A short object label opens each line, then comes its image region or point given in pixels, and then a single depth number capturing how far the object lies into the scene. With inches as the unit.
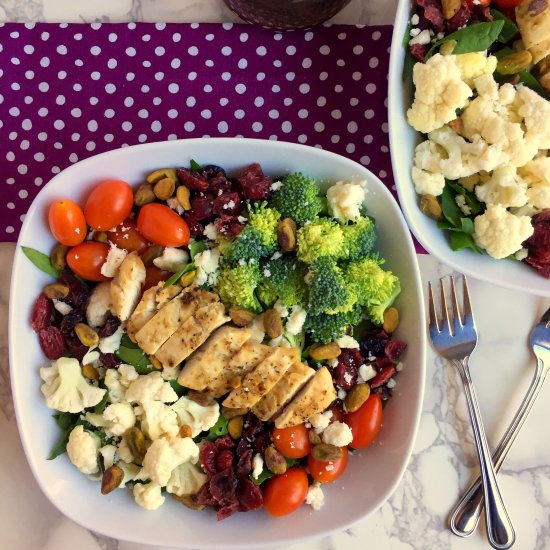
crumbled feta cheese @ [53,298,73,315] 15.7
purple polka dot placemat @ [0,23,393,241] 17.0
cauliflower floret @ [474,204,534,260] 15.1
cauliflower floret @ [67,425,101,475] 15.5
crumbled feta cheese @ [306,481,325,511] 15.9
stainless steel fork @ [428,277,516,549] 16.8
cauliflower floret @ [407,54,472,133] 14.9
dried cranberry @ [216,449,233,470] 15.7
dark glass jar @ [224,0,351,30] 15.3
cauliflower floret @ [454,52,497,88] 15.2
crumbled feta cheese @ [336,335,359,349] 15.7
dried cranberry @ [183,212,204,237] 15.7
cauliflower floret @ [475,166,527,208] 15.2
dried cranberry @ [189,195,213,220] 15.5
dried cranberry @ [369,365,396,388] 15.7
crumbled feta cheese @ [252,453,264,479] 15.6
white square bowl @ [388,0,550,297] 15.2
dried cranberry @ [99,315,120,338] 15.6
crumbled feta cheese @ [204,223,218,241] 15.6
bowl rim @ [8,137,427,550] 15.0
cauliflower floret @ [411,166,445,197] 15.5
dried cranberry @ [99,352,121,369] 15.8
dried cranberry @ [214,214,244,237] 15.4
